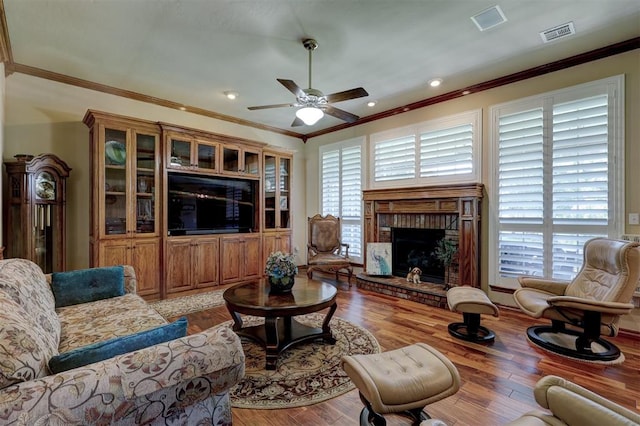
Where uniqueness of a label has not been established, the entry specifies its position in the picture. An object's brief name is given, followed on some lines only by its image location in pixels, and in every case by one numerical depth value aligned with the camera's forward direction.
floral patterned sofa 0.95
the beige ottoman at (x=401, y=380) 1.53
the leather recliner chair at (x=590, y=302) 2.56
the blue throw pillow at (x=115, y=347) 1.14
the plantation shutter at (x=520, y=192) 3.62
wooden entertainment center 3.85
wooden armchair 5.47
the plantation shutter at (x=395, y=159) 4.84
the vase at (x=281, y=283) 2.78
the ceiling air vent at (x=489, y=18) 2.55
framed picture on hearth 4.91
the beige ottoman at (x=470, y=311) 2.87
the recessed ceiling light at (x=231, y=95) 4.33
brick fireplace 3.99
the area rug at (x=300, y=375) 2.04
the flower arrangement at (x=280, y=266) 2.77
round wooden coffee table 2.41
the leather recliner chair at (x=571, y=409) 1.05
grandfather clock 3.35
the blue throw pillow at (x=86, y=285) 2.60
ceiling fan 2.92
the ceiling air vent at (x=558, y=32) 2.78
